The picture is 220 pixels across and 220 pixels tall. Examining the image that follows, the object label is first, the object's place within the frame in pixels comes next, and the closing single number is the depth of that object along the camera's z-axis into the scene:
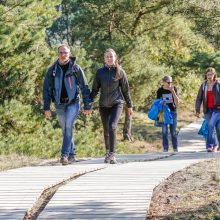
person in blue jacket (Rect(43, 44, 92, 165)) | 18.27
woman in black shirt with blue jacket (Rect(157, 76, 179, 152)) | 26.64
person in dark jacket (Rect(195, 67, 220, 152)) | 24.67
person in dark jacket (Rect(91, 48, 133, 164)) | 19.02
